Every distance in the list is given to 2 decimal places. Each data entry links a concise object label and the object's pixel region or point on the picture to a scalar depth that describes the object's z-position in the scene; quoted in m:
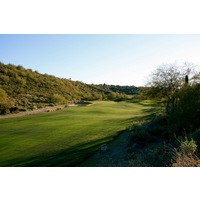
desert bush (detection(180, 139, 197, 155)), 7.25
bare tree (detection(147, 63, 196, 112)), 21.64
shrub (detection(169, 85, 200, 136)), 12.76
